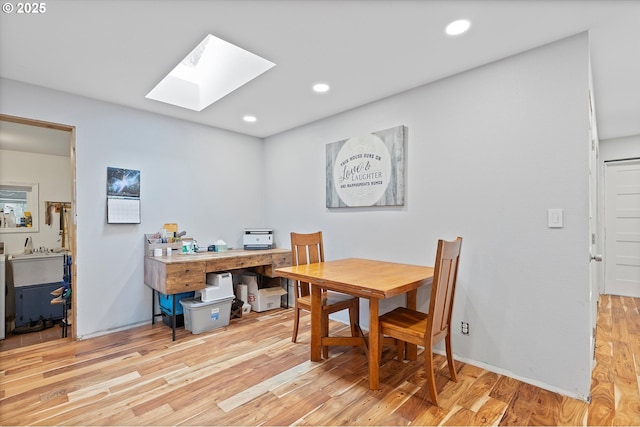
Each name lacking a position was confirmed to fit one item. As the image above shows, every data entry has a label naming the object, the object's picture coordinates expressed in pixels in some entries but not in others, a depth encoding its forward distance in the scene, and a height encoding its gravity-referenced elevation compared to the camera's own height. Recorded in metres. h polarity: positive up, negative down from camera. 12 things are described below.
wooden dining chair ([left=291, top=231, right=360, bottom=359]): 2.60 -0.74
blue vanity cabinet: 3.46 -1.00
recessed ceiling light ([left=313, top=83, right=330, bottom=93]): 2.76 +1.16
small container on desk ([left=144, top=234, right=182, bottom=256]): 3.36 -0.32
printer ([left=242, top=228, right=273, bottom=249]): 4.02 -0.31
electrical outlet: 2.44 -0.92
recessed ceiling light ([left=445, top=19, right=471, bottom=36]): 1.86 +1.16
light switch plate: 2.03 -0.04
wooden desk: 2.91 -0.53
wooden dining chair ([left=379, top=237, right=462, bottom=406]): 1.84 -0.74
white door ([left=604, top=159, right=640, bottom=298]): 4.35 -0.24
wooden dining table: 2.00 -0.47
